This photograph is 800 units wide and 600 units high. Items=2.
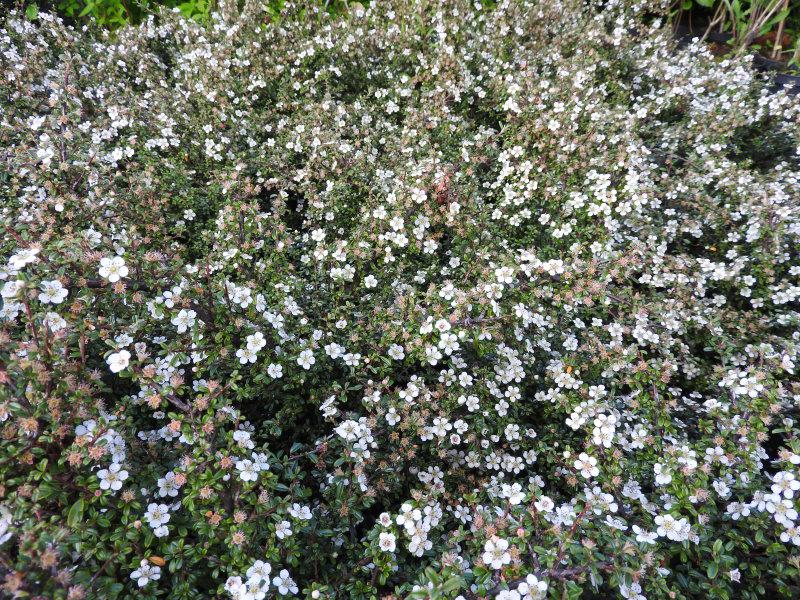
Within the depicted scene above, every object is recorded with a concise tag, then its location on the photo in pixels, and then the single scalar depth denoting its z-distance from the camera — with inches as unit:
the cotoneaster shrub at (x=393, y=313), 8.1
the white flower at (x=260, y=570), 7.8
